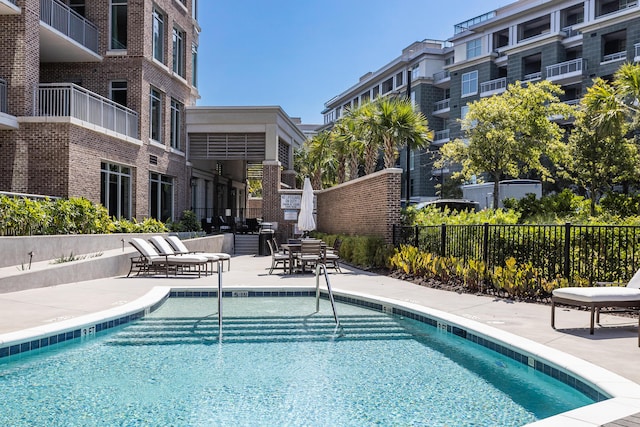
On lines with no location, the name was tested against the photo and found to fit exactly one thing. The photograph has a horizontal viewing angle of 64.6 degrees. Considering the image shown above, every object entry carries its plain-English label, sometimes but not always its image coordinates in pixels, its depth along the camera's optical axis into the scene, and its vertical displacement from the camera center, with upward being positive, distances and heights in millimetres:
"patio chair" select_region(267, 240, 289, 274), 13437 -1088
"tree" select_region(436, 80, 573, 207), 20844 +3647
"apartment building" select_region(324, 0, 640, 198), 33000 +12319
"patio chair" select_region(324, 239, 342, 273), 13222 -1098
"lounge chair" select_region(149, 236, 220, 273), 12806 -865
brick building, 15625 +4084
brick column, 24234 +1224
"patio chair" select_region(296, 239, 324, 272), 12851 -889
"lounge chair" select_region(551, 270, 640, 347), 6215 -965
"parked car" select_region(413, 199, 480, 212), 22441 +645
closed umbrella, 17750 +147
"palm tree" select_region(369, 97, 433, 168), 19172 +3526
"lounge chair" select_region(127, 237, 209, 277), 12400 -1076
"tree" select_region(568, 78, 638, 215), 23906 +3027
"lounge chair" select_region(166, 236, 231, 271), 13773 -831
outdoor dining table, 13203 -877
